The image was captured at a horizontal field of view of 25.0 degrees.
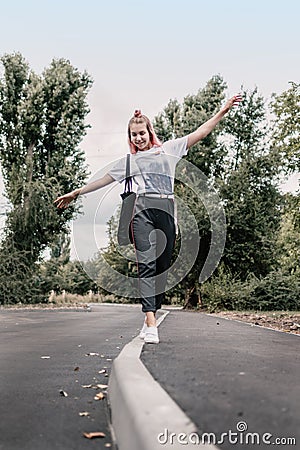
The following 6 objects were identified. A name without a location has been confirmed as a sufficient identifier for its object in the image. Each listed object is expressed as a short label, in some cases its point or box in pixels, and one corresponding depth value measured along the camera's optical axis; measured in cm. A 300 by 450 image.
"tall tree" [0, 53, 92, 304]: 3177
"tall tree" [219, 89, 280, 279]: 2620
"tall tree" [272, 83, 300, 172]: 1317
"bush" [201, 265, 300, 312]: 2392
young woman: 540
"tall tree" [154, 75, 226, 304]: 2589
